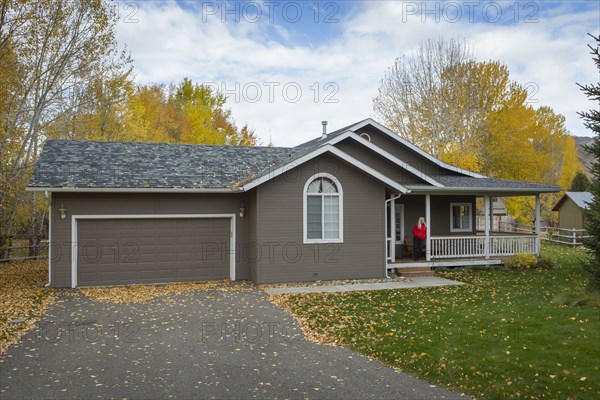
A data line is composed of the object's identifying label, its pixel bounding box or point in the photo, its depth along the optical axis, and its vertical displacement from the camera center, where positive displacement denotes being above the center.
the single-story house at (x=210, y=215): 14.27 +0.08
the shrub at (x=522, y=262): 18.08 -1.66
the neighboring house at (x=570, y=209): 34.19 +0.54
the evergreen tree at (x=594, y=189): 10.65 +0.63
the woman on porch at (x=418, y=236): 17.39 -0.67
